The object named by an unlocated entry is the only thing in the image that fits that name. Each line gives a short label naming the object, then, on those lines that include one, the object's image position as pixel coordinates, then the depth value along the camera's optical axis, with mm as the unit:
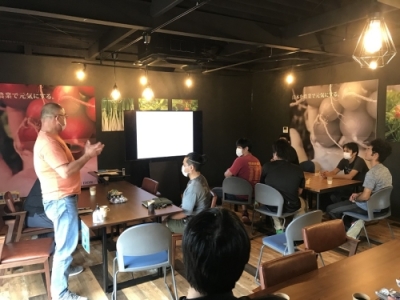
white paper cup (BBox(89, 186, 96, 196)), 3871
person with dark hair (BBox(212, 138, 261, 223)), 4789
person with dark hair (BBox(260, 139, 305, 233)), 3842
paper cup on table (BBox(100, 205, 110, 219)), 2904
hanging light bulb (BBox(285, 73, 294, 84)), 5570
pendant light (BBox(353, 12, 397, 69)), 1956
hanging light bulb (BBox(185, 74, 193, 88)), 6000
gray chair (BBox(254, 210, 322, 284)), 2768
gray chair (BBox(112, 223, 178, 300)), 2545
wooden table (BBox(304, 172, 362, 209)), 4066
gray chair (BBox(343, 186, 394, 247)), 3725
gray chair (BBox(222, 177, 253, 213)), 4547
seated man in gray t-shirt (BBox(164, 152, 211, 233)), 3297
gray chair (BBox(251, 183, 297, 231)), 3841
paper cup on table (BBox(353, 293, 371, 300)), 1422
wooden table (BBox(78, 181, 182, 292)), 2910
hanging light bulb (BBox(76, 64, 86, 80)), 5074
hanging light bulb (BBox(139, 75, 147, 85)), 5355
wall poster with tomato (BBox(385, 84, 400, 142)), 4910
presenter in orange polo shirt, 2732
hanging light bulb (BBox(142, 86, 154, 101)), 4976
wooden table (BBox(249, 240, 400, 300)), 1588
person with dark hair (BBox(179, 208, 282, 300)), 1104
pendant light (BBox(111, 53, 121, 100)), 4824
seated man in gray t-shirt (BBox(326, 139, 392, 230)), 3820
